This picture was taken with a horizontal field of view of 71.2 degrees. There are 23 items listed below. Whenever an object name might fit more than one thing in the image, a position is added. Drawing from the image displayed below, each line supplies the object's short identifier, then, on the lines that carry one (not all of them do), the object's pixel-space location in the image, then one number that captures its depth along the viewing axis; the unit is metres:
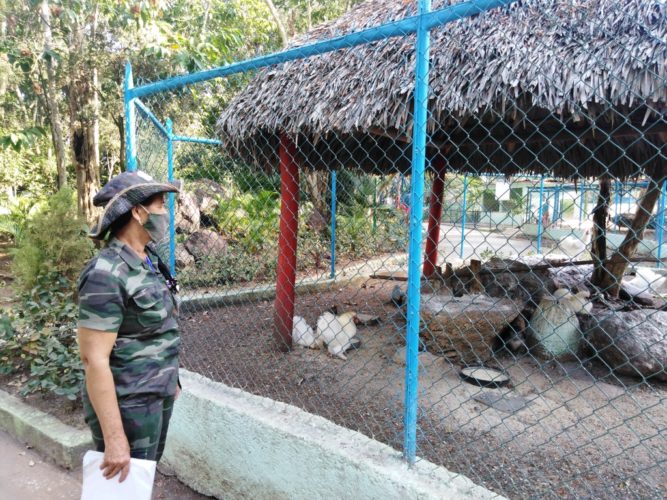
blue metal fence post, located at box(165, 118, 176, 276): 3.76
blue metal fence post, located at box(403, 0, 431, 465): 1.78
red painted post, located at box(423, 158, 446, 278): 5.65
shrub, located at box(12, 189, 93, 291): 4.23
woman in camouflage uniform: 1.57
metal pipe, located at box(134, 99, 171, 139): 3.39
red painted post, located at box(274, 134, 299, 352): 3.71
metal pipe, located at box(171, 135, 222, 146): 4.92
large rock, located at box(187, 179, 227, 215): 9.65
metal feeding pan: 3.45
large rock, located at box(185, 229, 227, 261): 7.90
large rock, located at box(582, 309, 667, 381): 3.47
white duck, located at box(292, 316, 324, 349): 4.27
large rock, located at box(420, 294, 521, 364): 3.77
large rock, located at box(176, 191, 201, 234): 8.93
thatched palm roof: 2.63
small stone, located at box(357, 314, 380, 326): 4.92
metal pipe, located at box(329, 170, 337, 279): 6.22
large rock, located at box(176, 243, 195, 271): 7.42
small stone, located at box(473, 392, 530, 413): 3.11
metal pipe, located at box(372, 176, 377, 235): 8.98
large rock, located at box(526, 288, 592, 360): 3.97
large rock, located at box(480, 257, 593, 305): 4.77
